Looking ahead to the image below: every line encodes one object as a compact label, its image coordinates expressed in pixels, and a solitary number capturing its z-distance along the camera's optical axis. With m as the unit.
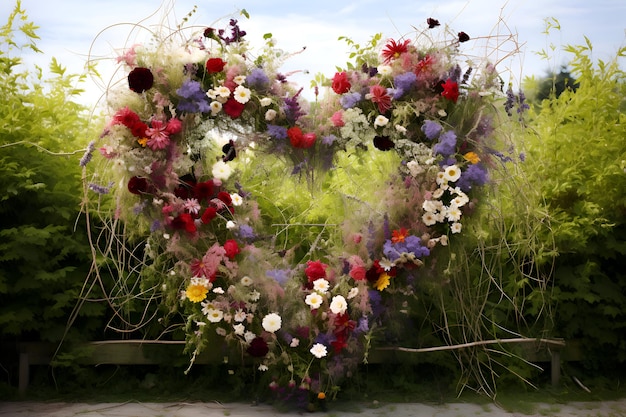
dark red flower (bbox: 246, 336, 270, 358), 4.52
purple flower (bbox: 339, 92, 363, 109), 4.72
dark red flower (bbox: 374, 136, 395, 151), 4.73
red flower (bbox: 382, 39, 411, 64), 4.79
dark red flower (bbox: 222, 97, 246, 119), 4.60
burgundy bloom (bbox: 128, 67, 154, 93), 4.50
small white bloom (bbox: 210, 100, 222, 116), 4.58
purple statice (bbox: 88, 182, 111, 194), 4.66
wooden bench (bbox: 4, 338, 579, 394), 5.16
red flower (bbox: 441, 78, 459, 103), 4.64
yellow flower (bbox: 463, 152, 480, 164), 4.66
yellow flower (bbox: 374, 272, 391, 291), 4.63
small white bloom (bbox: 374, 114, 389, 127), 4.68
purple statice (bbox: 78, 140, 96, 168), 4.65
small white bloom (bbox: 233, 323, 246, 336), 4.47
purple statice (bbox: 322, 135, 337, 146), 4.69
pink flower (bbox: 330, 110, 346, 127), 4.73
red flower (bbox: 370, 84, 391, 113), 4.70
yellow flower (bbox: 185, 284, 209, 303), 4.48
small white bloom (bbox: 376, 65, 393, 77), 4.74
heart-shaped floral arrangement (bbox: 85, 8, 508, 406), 4.54
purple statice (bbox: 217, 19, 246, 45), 4.73
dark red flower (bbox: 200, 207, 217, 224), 4.49
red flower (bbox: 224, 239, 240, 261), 4.49
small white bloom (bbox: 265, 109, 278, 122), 4.61
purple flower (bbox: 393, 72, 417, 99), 4.68
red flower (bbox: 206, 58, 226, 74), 4.58
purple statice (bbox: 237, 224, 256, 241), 4.54
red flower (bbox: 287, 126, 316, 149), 4.66
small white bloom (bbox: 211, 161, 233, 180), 4.57
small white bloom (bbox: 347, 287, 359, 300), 4.58
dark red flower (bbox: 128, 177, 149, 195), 4.47
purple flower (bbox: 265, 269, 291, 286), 4.56
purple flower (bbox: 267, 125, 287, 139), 4.64
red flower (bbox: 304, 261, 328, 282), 4.70
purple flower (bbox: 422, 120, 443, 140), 4.61
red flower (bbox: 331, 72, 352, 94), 4.77
